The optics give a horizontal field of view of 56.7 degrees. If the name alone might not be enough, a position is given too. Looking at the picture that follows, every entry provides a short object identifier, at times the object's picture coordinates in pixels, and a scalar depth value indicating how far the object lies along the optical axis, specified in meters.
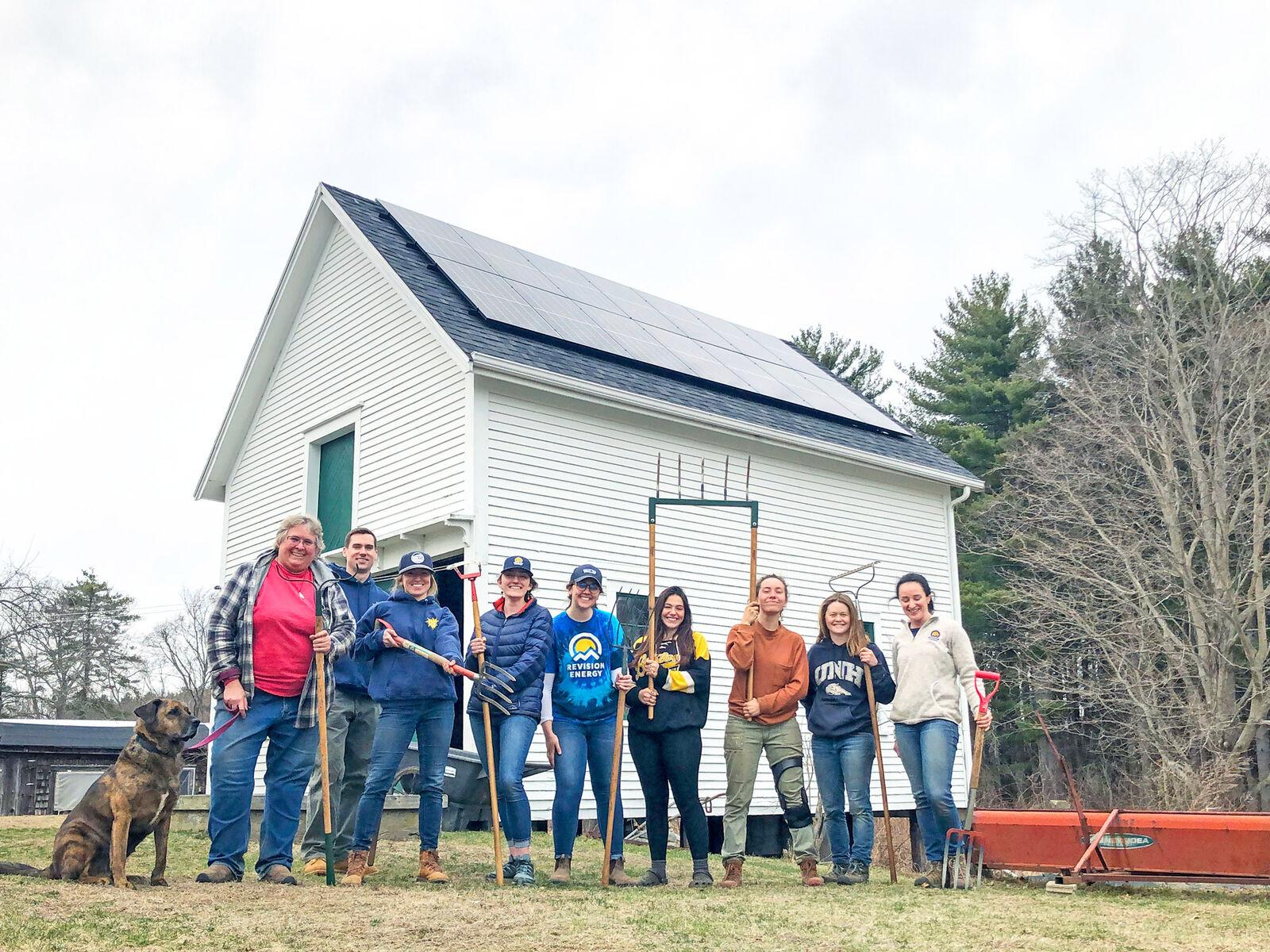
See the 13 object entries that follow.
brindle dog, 5.34
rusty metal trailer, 6.43
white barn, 12.11
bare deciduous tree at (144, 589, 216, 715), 43.22
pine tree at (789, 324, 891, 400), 33.94
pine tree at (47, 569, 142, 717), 36.53
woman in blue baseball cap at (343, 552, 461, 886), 6.11
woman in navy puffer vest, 6.24
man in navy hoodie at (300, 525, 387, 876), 6.44
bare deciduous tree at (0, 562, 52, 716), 21.81
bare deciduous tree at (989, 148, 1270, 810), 20.50
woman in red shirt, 5.79
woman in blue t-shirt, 6.41
